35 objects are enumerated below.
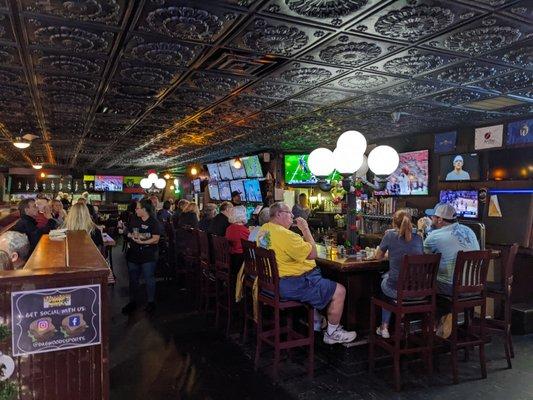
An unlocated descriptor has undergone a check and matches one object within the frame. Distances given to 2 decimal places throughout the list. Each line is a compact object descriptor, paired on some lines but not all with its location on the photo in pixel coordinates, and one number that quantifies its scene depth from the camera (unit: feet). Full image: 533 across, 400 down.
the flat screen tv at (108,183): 65.40
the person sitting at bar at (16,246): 11.52
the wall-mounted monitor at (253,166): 36.99
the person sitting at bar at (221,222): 20.25
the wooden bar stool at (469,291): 12.51
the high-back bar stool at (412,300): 12.00
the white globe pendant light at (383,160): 14.80
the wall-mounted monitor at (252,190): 37.86
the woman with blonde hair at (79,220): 18.49
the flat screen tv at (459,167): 22.97
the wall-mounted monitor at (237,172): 39.77
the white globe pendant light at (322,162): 16.07
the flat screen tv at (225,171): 42.37
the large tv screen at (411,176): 26.04
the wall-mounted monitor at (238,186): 40.68
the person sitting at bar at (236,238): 18.02
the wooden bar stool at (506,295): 13.83
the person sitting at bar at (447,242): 13.85
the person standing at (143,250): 18.84
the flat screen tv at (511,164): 20.33
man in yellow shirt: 13.06
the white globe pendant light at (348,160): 14.23
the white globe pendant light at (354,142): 14.16
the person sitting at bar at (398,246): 13.17
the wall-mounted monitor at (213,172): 45.34
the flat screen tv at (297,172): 35.78
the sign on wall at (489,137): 22.08
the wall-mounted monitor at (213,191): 47.12
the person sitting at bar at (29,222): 16.80
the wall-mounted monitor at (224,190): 43.87
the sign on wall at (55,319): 6.55
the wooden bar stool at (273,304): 12.51
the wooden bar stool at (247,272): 14.02
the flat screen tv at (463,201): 22.61
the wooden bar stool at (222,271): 16.51
